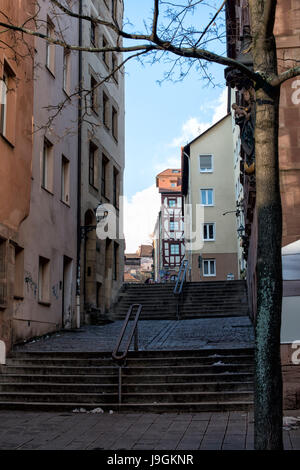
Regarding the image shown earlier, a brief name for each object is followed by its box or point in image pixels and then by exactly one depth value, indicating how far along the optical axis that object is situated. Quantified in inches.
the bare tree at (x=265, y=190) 223.1
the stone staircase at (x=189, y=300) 953.5
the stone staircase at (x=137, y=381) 422.0
